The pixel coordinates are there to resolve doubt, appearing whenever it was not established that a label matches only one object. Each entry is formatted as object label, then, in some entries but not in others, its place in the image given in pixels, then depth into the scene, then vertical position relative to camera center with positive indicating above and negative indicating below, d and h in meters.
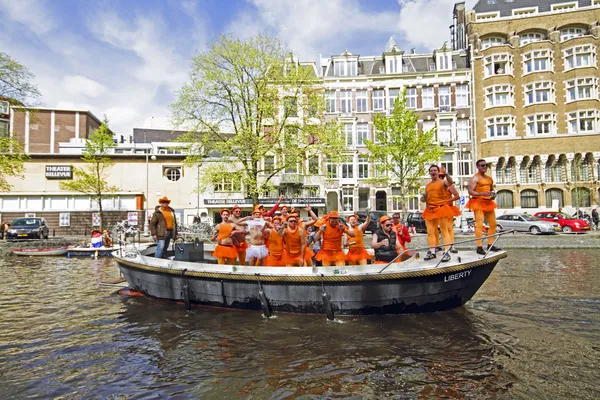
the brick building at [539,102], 32.84 +9.73
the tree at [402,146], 26.05 +4.63
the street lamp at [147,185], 32.13 +2.84
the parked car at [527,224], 23.12 -0.76
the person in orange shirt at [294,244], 8.22 -0.61
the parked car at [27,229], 24.91 -0.60
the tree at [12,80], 20.94 +7.70
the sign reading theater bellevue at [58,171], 33.94 +4.28
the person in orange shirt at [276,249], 8.36 -0.72
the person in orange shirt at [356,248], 8.18 -0.71
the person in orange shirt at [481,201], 7.09 +0.22
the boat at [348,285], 6.92 -1.34
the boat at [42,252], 18.92 -1.57
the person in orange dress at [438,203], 7.16 +0.19
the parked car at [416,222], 26.50 -0.59
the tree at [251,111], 22.73 +6.40
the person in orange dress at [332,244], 8.00 -0.61
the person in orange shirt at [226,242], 8.65 -0.57
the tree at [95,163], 28.67 +4.34
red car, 23.84 -0.75
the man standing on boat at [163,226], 9.82 -0.22
